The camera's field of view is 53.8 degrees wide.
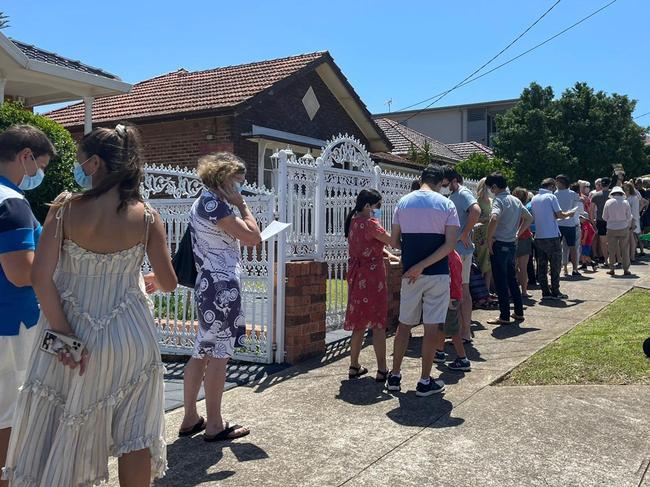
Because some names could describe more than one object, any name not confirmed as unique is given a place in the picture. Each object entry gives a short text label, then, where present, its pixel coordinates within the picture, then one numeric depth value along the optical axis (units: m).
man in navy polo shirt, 2.79
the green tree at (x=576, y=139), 26.38
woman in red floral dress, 5.30
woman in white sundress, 2.49
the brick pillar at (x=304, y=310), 5.99
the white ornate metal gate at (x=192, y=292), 5.97
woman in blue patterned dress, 3.99
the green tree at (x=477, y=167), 19.88
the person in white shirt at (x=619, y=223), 11.16
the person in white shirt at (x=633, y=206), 12.34
